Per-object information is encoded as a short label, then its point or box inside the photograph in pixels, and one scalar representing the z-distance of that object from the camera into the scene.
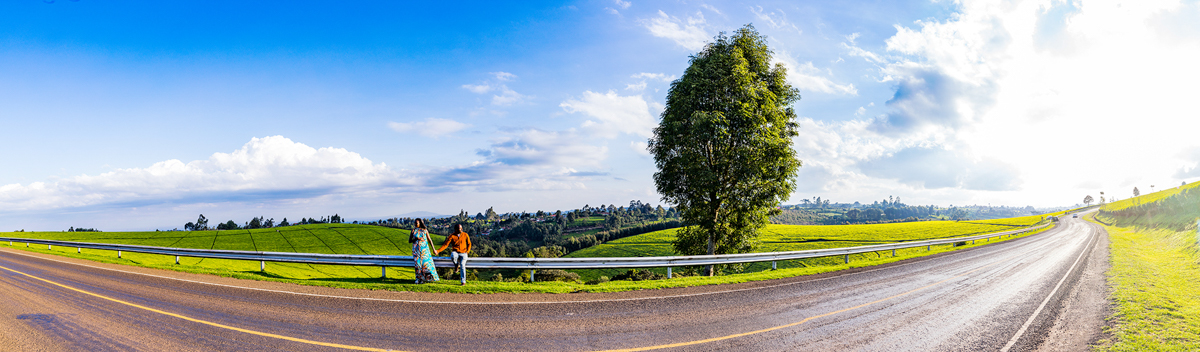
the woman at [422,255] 13.72
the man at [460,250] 13.77
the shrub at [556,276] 18.84
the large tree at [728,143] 20.25
